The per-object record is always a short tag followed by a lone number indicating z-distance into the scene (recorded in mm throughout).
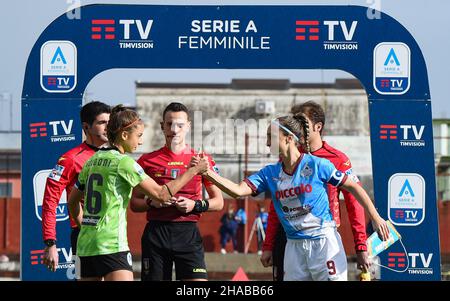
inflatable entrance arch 19344
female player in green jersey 13961
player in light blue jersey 14250
